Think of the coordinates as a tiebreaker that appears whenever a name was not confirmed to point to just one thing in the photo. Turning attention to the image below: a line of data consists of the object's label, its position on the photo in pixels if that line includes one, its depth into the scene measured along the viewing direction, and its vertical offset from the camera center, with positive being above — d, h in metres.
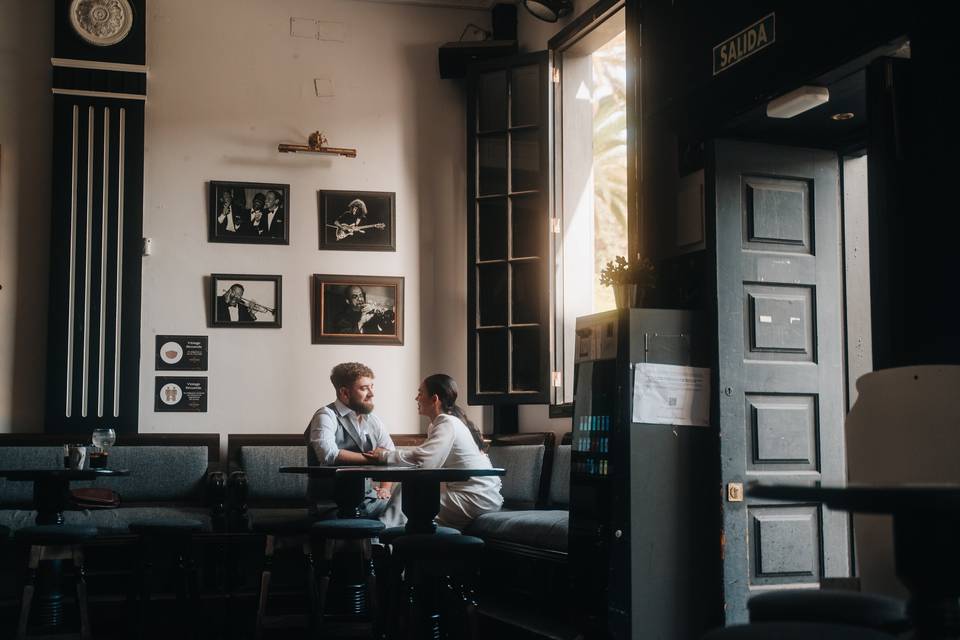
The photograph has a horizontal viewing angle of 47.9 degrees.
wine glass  5.48 -0.28
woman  5.42 -0.36
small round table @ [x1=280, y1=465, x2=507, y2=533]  4.69 -0.43
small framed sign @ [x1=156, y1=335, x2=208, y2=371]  7.03 +0.20
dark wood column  6.79 +1.08
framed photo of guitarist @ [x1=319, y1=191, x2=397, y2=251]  7.36 +1.11
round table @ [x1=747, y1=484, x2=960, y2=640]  1.94 -0.32
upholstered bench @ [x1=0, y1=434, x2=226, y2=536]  6.32 -0.56
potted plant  4.91 +0.47
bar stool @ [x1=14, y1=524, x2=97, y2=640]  5.07 -0.87
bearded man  5.79 -0.28
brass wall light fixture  7.30 +1.60
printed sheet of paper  4.54 -0.06
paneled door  4.62 +0.12
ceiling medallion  6.98 +2.36
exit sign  4.24 +1.37
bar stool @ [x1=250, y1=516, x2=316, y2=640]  5.18 -0.80
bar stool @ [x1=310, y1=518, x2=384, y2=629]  5.15 -0.84
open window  6.74 +1.26
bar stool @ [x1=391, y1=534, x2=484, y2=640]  4.50 -0.82
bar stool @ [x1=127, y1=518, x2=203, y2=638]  5.66 -0.93
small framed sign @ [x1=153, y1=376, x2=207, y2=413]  6.99 -0.07
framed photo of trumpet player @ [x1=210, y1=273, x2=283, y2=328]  7.13 +0.55
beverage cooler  4.42 -0.52
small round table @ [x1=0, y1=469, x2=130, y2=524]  5.34 -0.55
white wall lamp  4.11 +1.08
